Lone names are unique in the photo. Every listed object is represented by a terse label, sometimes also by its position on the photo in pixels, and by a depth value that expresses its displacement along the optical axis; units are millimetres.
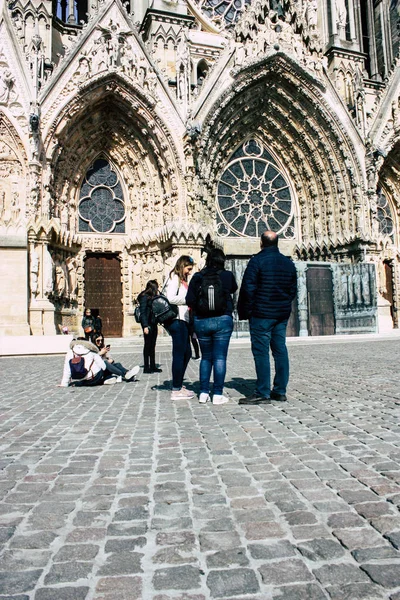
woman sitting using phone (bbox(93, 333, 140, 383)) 6859
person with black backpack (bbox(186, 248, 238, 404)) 4977
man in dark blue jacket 5070
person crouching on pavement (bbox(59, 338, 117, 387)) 6410
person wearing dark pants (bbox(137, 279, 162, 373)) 7941
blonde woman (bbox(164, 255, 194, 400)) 5316
